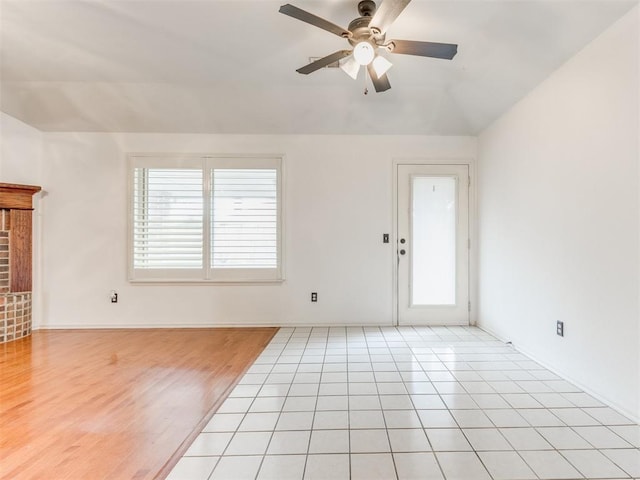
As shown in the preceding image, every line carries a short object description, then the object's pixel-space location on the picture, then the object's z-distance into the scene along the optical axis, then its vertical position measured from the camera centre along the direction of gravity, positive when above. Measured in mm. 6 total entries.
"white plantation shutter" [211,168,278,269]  3965 +255
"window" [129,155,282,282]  3945 +292
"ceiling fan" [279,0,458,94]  1741 +1212
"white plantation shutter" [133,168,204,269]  3945 +264
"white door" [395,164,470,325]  3979 -22
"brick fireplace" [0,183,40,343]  3395 -216
